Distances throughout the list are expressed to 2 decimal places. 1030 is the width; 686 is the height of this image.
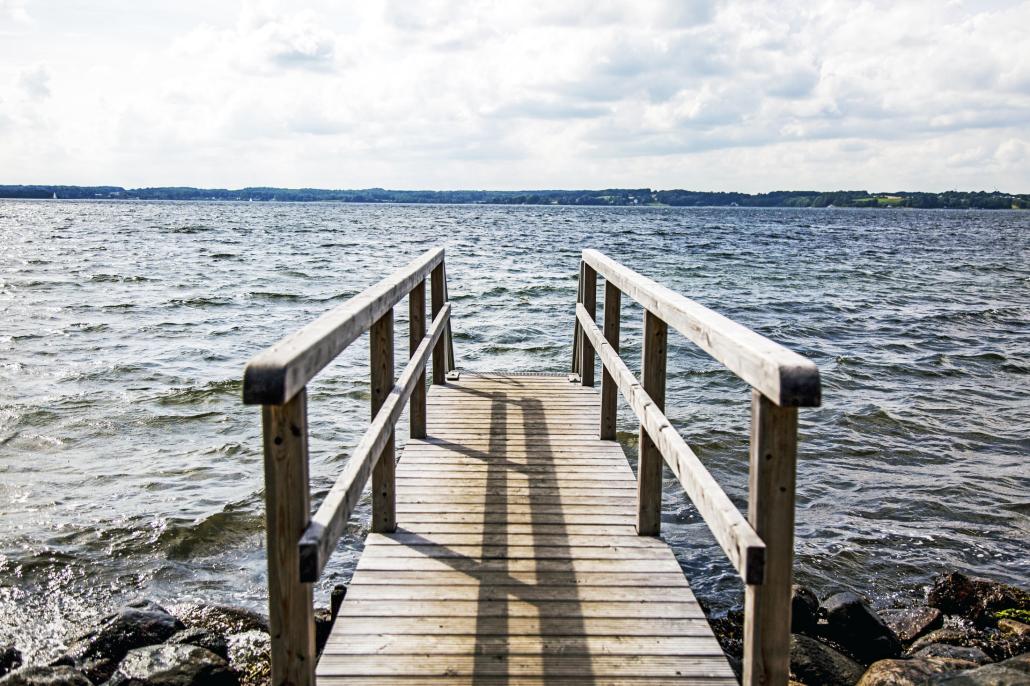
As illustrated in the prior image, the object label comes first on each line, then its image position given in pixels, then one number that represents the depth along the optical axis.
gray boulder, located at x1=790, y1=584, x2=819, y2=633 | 5.12
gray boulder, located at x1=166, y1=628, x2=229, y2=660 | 4.66
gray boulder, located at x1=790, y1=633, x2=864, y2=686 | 4.46
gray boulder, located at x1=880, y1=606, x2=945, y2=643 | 5.23
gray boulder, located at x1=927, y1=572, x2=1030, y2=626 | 5.45
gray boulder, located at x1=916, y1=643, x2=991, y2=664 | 4.77
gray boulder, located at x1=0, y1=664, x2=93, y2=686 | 4.00
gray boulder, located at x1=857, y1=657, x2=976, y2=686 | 4.07
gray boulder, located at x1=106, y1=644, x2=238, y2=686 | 4.11
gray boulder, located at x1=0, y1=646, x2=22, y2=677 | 4.59
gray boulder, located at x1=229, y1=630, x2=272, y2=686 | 4.43
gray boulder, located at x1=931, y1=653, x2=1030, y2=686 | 3.89
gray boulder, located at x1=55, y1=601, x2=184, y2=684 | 4.54
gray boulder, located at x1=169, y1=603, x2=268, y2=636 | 5.12
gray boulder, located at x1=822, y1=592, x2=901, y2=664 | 4.95
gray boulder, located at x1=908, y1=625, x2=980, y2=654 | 5.04
